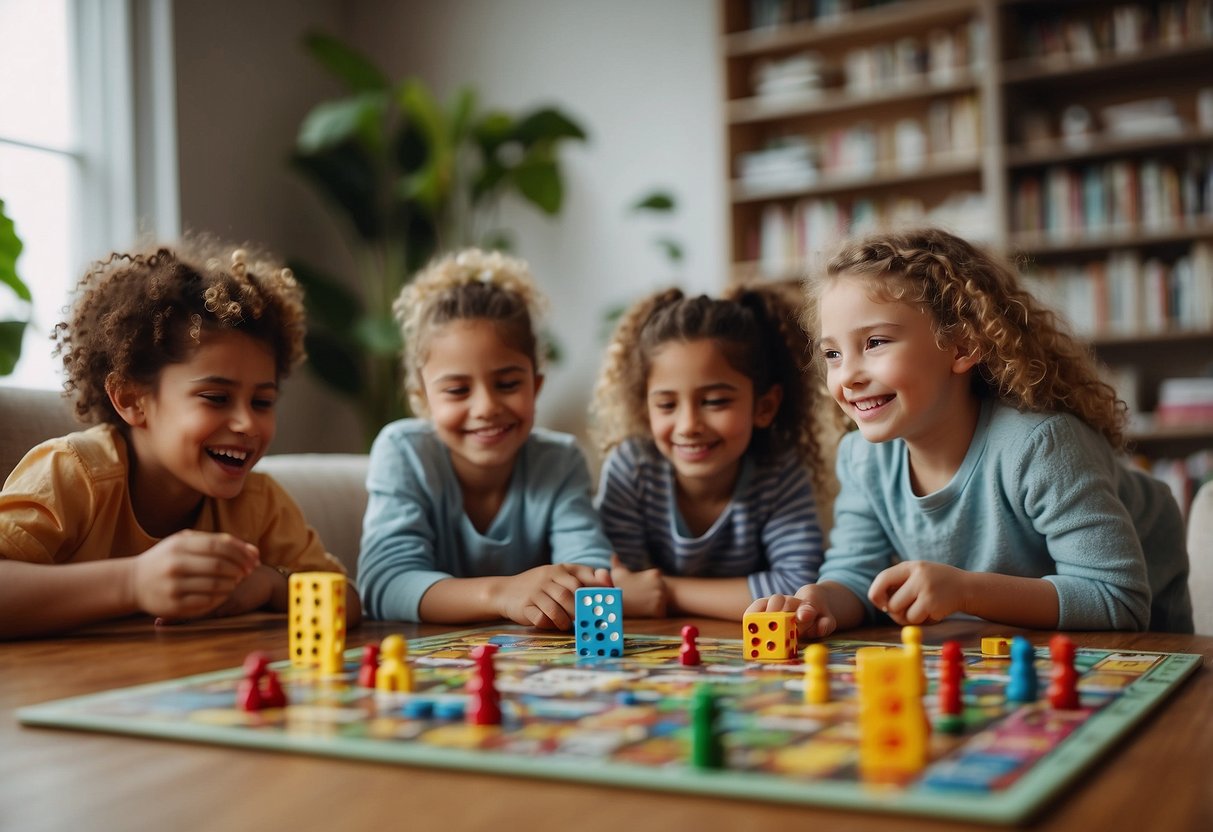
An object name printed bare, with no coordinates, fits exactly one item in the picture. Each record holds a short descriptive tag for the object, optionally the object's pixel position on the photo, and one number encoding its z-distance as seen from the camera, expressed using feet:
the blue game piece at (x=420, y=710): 2.52
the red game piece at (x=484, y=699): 2.44
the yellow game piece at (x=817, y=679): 2.66
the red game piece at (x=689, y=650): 3.36
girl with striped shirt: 5.84
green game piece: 2.08
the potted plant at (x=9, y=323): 6.04
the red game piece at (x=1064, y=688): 2.60
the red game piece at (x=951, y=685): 2.51
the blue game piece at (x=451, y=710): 2.51
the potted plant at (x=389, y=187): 13.61
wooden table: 1.86
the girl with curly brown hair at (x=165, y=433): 4.62
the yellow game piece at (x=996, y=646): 3.46
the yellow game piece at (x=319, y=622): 3.24
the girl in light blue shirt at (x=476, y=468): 5.58
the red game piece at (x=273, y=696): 2.67
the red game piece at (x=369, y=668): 2.95
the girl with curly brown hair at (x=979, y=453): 4.36
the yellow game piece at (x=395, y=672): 2.84
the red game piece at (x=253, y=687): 2.63
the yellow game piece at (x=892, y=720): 2.08
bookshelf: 12.46
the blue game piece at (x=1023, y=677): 2.68
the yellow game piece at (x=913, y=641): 2.95
